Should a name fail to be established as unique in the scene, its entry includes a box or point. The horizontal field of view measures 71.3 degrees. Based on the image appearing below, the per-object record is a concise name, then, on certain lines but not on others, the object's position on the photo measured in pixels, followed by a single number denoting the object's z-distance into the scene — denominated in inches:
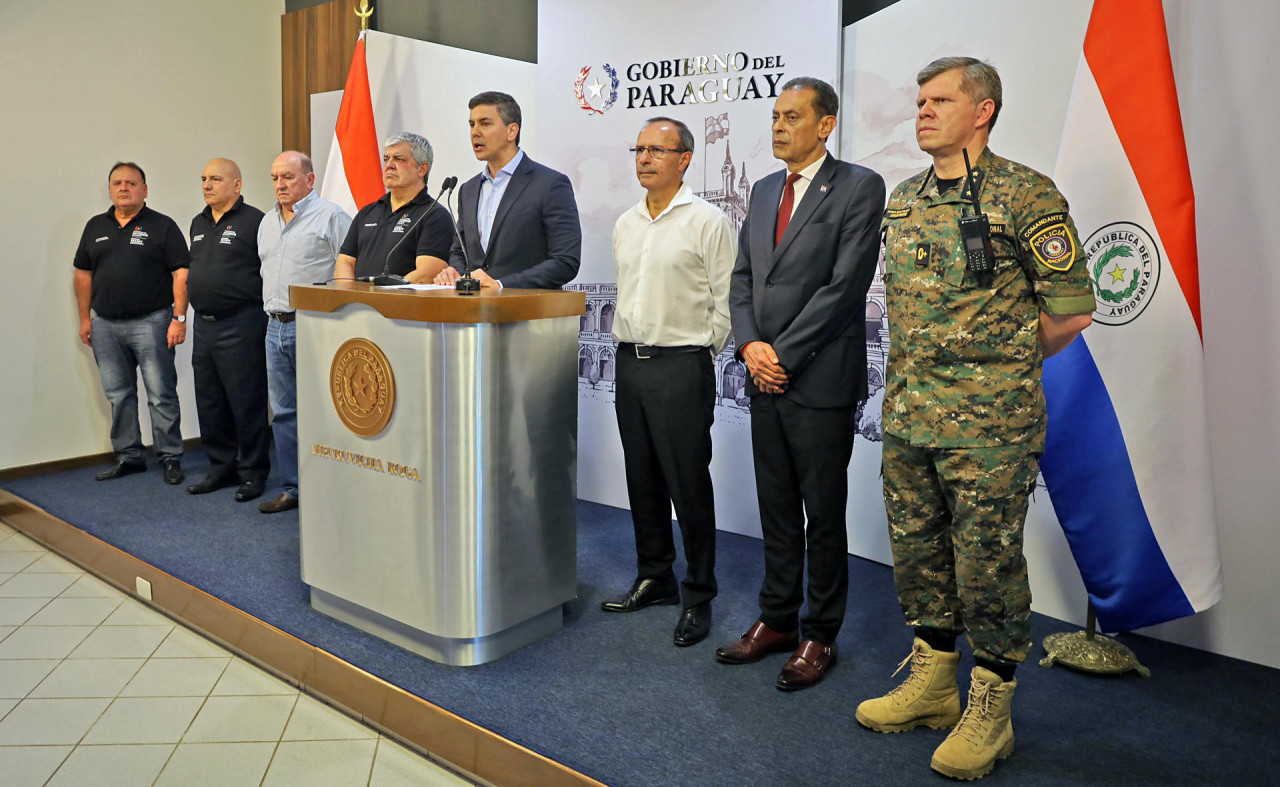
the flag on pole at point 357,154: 195.8
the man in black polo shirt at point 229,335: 169.6
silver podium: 97.3
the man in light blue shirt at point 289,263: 159.3
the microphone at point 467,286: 100.3
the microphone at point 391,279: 104.0
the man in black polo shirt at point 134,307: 186.2
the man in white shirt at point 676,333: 107.3
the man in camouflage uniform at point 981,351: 76.6
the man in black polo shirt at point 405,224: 138.3
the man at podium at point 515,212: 125.3
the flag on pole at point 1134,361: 94.7
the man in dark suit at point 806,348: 93.6
